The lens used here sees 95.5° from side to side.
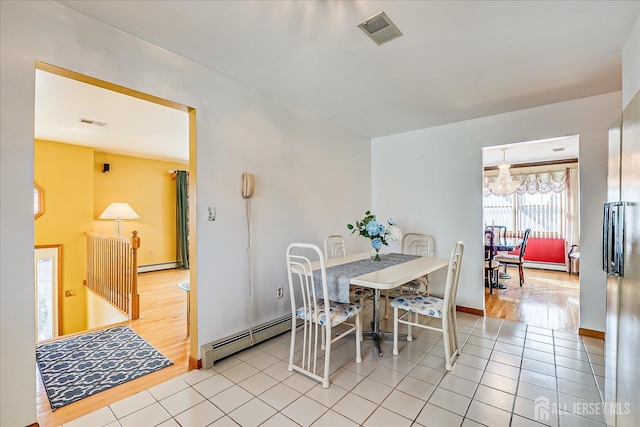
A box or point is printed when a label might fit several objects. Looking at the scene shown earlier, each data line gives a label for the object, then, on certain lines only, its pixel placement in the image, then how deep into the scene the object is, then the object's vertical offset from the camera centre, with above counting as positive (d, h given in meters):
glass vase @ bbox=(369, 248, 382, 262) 2.97 -0.48
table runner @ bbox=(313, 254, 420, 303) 2.27 -0.51
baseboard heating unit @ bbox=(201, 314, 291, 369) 2.36 -1.16
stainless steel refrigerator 1.27 -0.28
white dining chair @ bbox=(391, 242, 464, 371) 2.29 -0.80
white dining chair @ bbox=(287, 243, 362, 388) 2.11 -0.82
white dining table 2.17 -0.51
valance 6.26 +0.66
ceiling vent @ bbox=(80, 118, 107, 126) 3.65 +1.16
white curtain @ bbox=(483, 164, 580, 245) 6.18 +0.16
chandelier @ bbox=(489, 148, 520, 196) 5.19 +0.52
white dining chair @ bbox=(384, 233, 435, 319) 3.77 -0.48
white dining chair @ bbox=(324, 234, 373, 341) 2.93 -0.52
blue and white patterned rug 2.07 -1.26
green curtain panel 6.56 -0.32
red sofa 6.30 -0.87
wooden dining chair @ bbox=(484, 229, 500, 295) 4.59 -0.85
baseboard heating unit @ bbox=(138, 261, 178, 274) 6.09 -1.19
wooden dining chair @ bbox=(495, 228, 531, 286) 5.04 -0.84
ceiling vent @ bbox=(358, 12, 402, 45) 1.82 +1.21
